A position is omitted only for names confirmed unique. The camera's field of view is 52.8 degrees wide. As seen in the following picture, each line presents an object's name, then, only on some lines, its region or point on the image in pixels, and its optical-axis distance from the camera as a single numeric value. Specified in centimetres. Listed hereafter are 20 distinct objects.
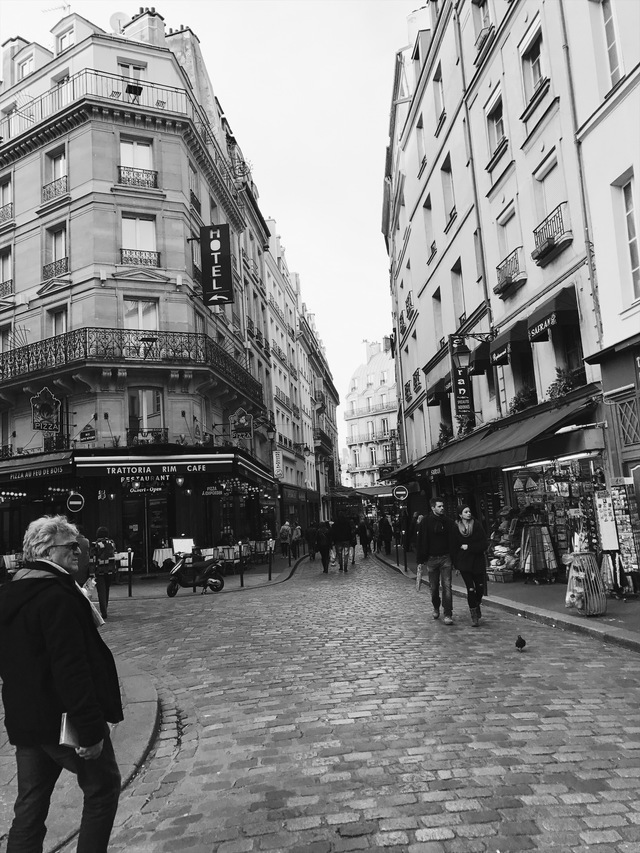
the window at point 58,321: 2334
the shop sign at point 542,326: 1198
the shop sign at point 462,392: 1767
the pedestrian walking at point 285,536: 2738
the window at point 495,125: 1638
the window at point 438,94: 2181
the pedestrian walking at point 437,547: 929
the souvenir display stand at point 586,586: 845
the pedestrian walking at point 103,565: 1134
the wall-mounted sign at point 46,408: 2133
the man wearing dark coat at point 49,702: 261
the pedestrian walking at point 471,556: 879
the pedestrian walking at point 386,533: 2752
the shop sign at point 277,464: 3534
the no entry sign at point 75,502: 1767
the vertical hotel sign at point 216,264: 2422
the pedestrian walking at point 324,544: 2058
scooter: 1557
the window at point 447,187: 2105
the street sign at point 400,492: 2220
